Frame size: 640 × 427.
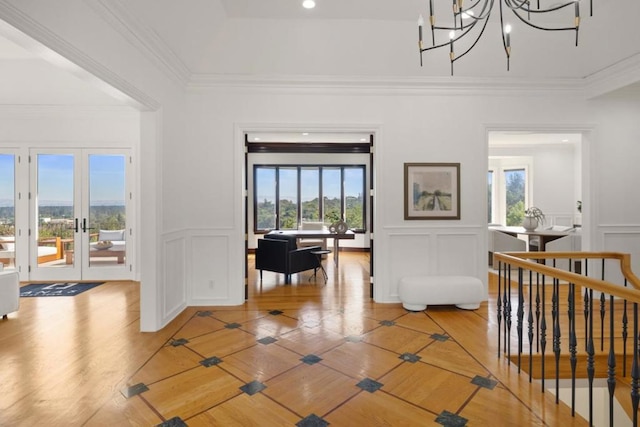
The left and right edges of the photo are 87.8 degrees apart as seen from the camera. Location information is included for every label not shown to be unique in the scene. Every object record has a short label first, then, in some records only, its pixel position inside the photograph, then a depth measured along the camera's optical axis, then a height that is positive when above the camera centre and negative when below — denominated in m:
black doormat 4.82 -1.17
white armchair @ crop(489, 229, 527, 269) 6.39 -0.60
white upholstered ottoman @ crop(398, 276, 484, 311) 4.06 -0.99
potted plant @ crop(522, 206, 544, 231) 6.22 -0.21
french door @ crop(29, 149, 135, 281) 5.60 -0.01
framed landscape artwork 4.48 +0.27
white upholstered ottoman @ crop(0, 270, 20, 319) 3.72 -0.91
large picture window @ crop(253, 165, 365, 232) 9.68 +0.53
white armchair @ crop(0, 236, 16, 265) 5.56 -0.61
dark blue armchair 5.33 -0.72
